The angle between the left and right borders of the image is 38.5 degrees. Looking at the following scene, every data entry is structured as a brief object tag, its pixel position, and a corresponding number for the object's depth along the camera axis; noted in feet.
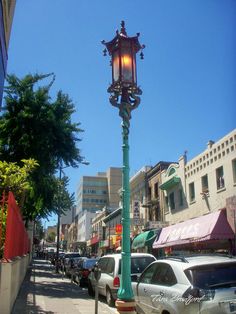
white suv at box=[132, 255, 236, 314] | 17.01
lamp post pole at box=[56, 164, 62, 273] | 80.41
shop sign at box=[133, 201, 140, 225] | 97.87
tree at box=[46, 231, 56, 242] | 404.98
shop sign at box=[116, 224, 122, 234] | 113.77
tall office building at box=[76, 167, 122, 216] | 287.34
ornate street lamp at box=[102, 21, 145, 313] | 22.53
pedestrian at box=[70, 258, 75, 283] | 65.59
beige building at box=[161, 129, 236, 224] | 60.68
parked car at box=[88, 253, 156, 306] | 37.36
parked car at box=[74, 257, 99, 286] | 56.49
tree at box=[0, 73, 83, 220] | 57.40
